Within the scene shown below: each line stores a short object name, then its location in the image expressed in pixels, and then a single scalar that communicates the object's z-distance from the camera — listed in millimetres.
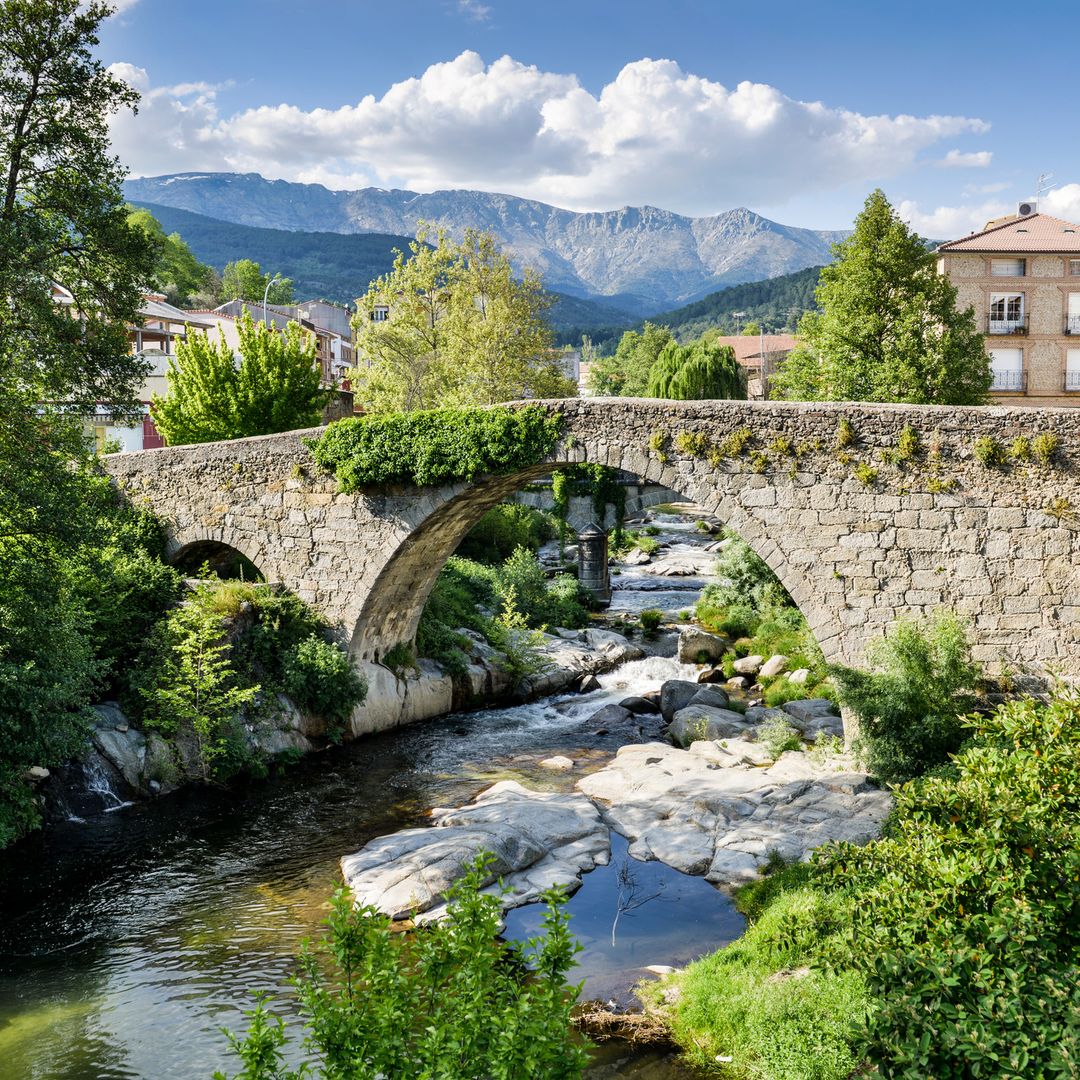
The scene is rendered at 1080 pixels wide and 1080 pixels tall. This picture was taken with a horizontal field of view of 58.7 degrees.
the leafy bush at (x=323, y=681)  16859
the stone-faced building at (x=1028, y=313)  39781
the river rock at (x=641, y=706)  19100
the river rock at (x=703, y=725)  16250
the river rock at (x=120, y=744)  14336
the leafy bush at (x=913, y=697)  12672
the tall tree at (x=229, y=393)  23422
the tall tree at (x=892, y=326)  24062
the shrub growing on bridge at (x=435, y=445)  15500
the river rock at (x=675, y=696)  18397
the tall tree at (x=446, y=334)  32812
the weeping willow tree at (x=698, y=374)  57500
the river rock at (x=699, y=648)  21844
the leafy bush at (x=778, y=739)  14820
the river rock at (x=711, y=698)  17953
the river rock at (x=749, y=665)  20484
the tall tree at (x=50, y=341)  12039
